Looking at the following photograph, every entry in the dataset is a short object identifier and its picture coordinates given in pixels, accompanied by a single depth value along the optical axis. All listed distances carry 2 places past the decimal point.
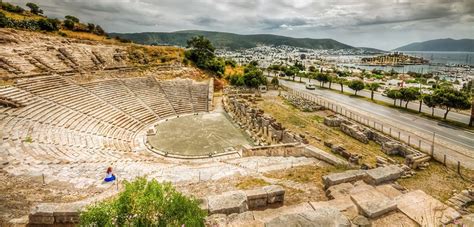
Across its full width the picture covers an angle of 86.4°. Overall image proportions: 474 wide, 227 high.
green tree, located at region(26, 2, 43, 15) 57.78
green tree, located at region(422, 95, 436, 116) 31.44
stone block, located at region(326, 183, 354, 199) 9.19
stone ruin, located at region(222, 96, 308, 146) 23.25
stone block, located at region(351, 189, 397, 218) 7.24
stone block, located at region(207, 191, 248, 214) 7.52
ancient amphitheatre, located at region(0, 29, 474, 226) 8.00
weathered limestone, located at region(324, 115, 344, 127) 27.32
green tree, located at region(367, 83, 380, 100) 46.31
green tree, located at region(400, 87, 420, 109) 35.66
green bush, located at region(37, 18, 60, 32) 42.25
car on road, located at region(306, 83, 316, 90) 57.64
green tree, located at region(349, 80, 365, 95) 48.26
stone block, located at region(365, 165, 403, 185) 10.06
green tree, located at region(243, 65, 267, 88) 49.22
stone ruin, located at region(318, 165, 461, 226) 7.30
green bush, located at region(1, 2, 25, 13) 49.12
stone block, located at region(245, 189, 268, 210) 8.66
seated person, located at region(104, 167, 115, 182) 12.22
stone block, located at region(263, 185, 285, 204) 8.83
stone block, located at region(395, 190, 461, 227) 7.17
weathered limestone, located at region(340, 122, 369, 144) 23.20
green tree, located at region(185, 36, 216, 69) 49.16
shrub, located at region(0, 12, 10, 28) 36.97
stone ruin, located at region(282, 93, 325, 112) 35.09
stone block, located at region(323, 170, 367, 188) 9.94
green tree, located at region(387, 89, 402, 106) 37.69
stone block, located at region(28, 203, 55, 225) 7.58
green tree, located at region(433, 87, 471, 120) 29.31
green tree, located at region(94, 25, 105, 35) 54.88
